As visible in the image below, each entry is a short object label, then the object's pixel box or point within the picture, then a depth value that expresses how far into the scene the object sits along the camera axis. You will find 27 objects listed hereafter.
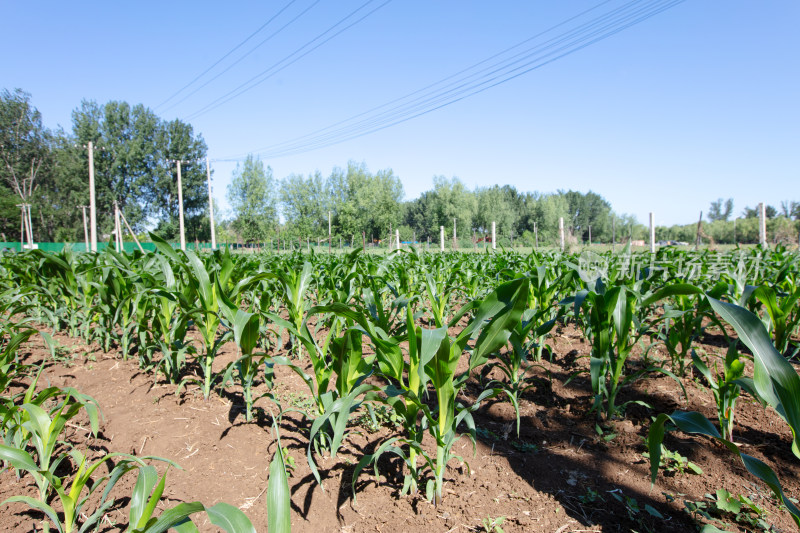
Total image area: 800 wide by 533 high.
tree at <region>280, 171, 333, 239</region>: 52.94
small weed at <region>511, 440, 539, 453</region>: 2.30
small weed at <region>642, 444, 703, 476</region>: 2.01
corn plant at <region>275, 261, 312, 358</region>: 3.45
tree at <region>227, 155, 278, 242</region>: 49.72
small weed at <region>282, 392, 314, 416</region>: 2.71
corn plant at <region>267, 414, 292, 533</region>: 0.94
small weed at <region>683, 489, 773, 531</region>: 1.64
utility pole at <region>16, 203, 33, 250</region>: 43.52
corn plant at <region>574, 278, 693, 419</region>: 2.25
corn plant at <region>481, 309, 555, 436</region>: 2.42
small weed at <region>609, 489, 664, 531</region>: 1.67
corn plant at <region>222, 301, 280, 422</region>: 2.28
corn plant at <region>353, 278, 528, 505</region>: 1.64
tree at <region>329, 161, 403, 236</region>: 47.97
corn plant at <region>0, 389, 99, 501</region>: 1.67
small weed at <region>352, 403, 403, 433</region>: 2.43
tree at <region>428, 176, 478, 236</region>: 54.91
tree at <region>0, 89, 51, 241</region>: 45.84
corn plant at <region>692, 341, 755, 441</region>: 2.07
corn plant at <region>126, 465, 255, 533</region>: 0.93
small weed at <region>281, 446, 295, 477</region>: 1.96
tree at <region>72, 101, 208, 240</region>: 46.80
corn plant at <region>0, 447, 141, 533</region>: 1.43
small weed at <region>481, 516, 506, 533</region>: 1.63
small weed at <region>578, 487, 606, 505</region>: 1.82
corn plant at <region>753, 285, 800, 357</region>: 2.30
